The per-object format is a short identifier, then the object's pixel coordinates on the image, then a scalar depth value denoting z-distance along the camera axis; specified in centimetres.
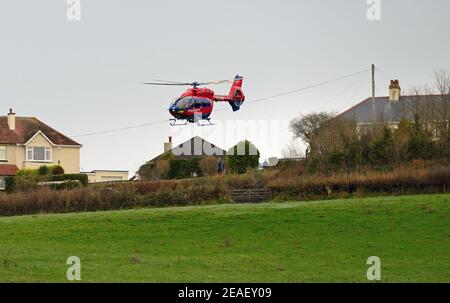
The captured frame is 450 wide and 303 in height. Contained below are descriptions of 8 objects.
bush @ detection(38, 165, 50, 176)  7885
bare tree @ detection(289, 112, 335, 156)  8612
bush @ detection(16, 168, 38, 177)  7663
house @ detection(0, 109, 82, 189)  8638
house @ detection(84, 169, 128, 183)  9100
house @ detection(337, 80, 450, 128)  6912
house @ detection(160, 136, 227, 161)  9088
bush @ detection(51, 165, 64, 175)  7862
